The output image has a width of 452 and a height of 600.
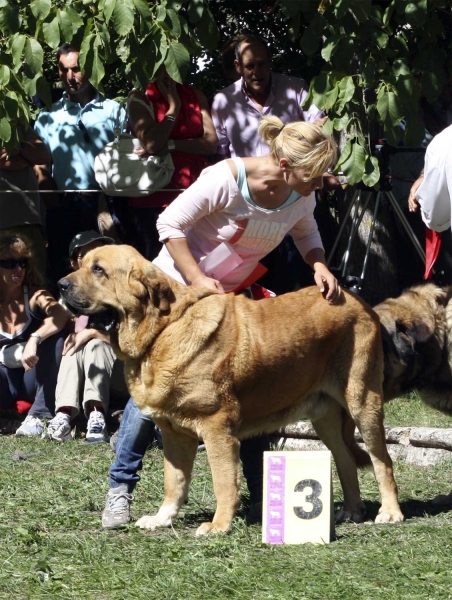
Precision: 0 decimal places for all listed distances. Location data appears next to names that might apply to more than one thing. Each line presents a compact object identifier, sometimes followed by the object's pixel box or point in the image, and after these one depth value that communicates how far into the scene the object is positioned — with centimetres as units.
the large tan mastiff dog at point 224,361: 866
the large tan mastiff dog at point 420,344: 1135
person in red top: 1369
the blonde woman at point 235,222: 887
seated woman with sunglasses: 1516
